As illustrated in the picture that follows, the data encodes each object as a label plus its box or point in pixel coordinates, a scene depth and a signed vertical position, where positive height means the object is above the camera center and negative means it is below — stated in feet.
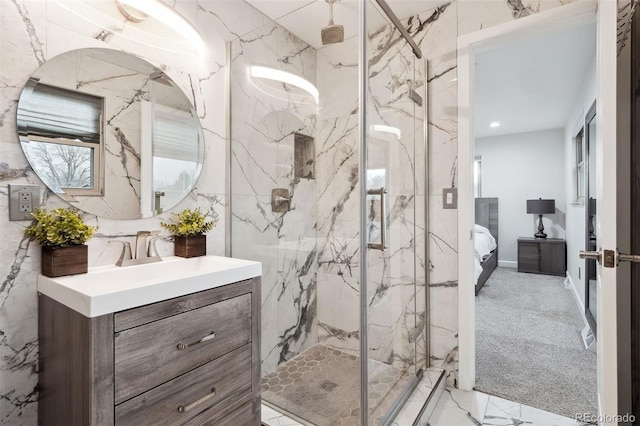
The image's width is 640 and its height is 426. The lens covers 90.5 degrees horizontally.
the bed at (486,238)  14.02 -1.42
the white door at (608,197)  3.62 +0.16
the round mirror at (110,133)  4.00 +1.15
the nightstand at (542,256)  16.80 -2.42
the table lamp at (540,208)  17.49 +0.19
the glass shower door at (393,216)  4.80 -0.08
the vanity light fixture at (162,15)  4.73 +3.17
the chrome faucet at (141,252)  4.58 -0.58
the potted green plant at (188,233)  5.26 -0.34
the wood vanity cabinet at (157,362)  2.93 -1.61
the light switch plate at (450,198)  6.59 +0.29
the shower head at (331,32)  6.03 +3.53
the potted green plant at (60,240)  3.72 -0.32
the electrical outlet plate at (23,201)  3.70 +0.15
